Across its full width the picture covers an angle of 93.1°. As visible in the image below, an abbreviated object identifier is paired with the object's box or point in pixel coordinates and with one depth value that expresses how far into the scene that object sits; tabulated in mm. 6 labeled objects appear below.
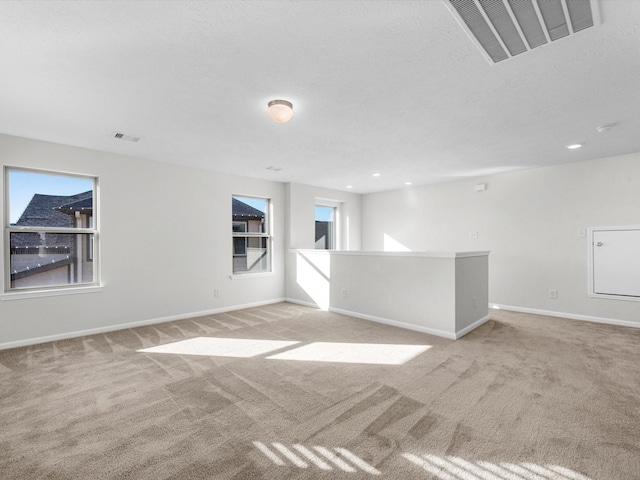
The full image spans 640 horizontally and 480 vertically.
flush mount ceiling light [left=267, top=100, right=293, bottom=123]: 2545
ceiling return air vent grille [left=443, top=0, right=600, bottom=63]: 1516
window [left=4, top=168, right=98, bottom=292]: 3479
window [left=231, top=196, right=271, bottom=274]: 5461
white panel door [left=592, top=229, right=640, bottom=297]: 4117
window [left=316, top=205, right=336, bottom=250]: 7172
